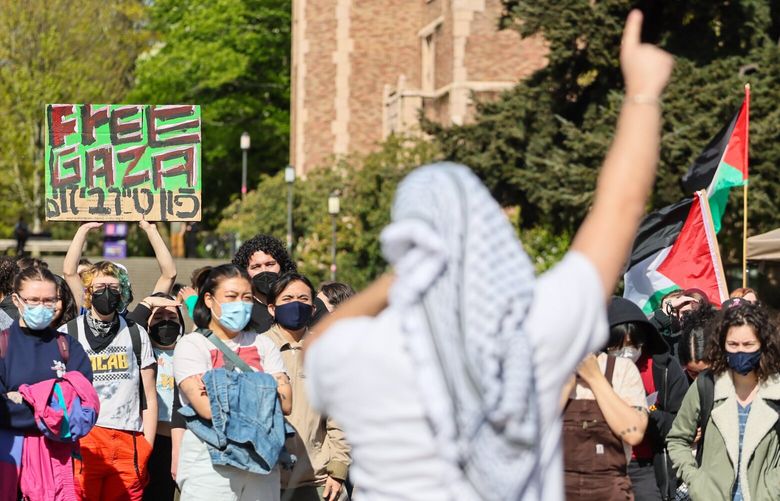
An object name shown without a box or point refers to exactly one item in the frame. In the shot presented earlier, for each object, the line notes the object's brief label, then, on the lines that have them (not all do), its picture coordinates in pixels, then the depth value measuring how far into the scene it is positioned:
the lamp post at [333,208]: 40.25
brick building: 53.72
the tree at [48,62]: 51.22
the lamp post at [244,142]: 49.34
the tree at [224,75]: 53.09
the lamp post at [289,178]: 42.25
